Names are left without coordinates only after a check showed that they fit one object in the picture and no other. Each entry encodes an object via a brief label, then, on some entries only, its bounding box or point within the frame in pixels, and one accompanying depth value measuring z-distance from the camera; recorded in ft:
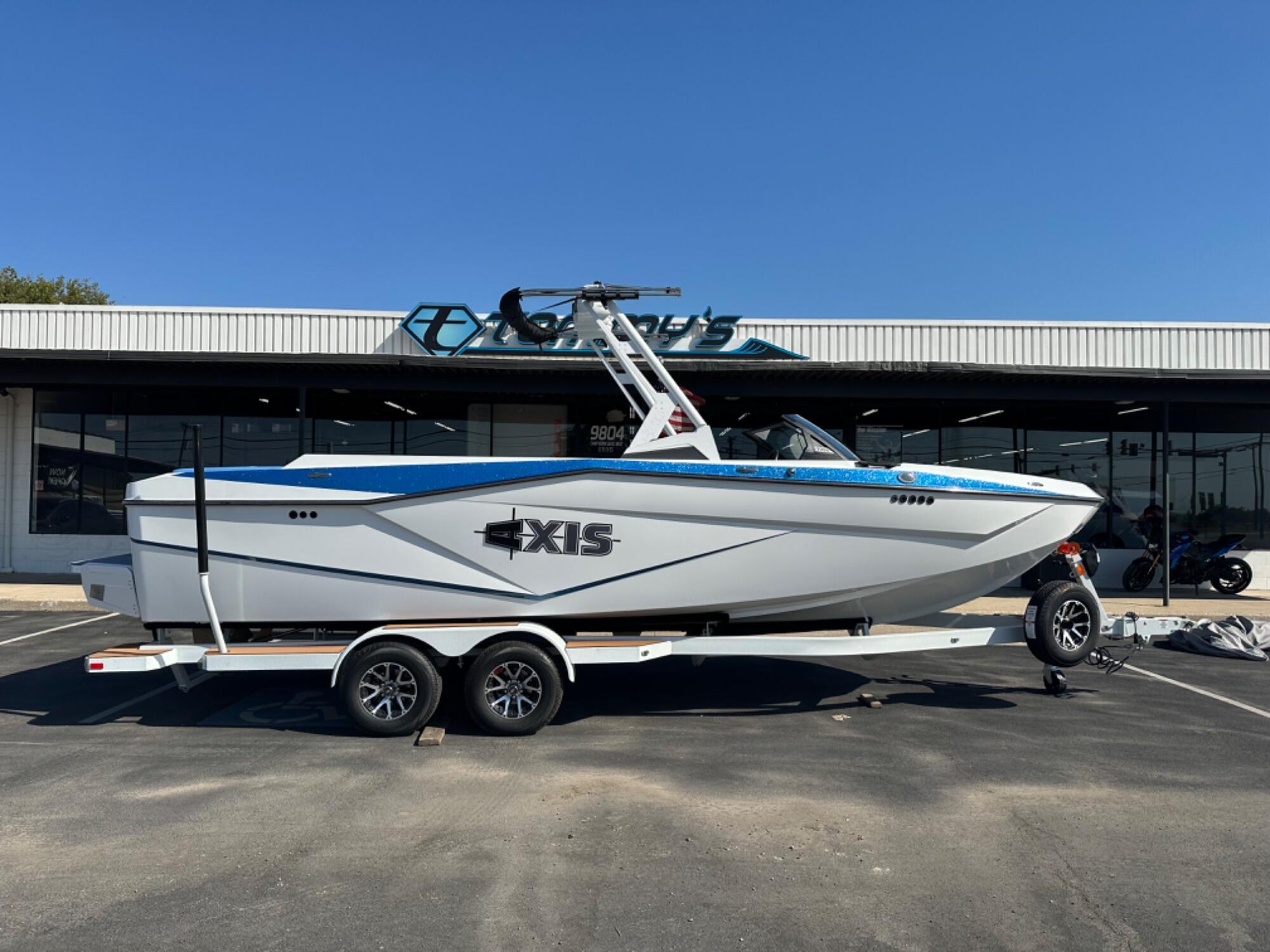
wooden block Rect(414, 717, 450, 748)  18.42
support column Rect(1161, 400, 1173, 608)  38.99
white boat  19.44
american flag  21.70
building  47.34
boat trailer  18.80
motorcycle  46.47
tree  106.52
